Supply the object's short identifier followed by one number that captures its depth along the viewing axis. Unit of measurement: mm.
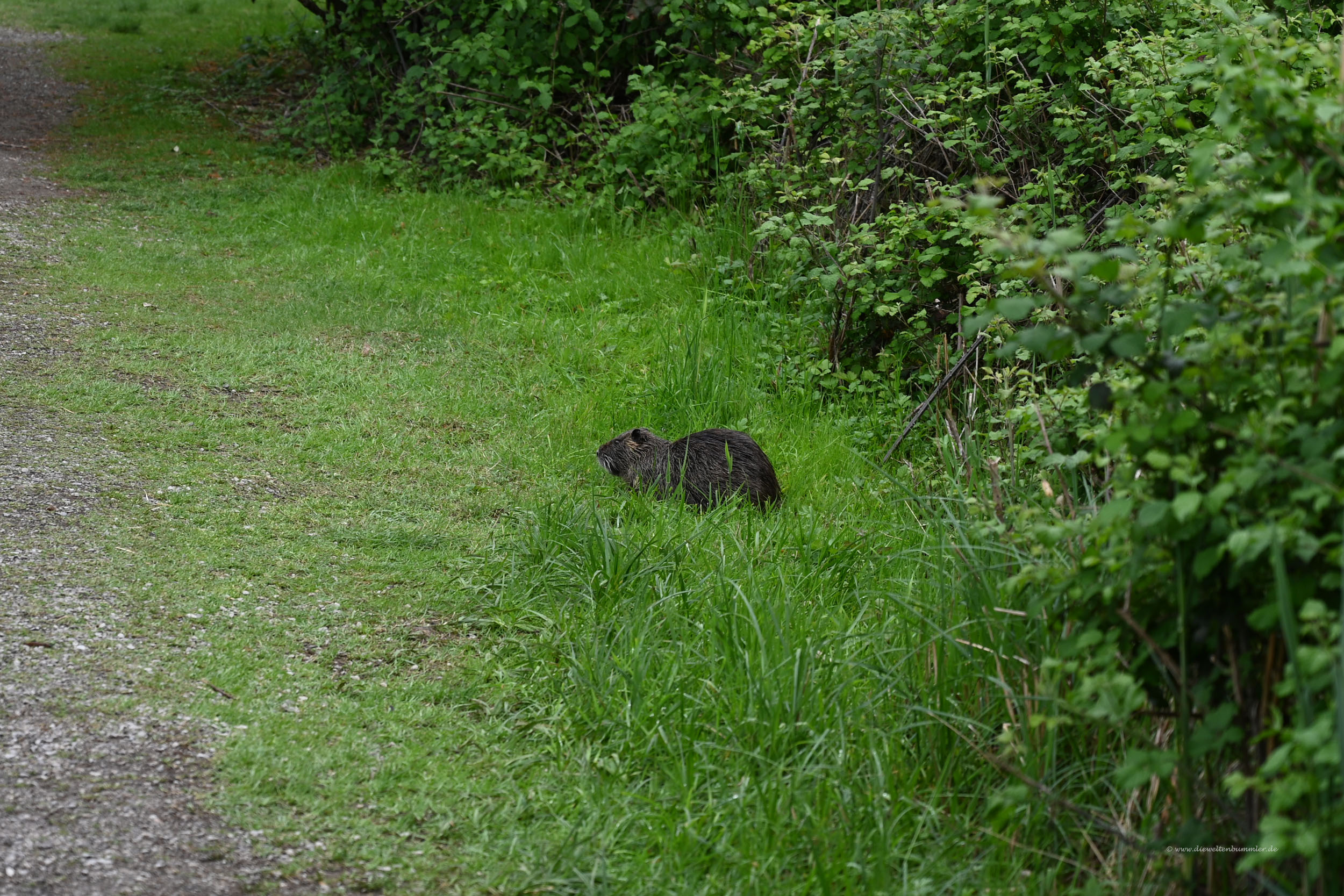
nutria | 10437
